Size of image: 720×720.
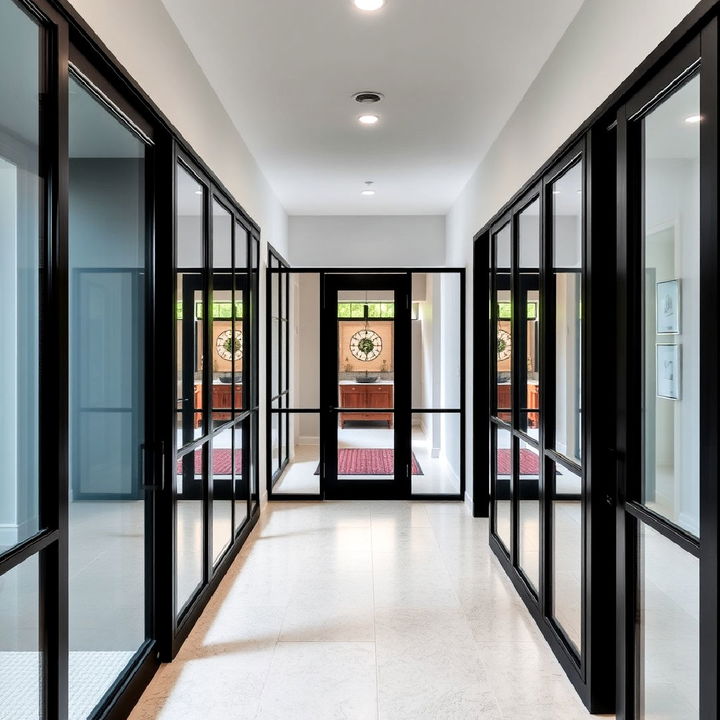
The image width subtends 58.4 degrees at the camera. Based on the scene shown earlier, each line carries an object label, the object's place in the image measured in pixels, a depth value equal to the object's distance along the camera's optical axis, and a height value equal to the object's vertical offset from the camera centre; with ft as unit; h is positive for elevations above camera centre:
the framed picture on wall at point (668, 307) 5.81 +0.47
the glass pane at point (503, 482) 12.56 -2.51
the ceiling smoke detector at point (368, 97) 11.57 +4.78
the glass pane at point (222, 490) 11.71 -2.53
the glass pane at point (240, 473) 13.56 -2.46
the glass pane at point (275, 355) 18.04 +0.11
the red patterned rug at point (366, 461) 18.47 -2.94
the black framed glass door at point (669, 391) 5.10 -0.30
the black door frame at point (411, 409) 18.15 -0.88
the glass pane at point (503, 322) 12.41 +0.73
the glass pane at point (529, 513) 10.63 -2.67
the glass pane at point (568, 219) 8.43 +1.93
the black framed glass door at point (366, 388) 18.40 -0.84
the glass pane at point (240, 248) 13.30 +2.40
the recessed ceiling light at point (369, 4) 8.37 +4.65
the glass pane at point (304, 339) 18.63 +0.58
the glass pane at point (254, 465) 15.43 -2.60
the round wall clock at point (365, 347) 18.45 +0.33
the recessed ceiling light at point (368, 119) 12.78 +4.82
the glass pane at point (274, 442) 18.17 -2.37
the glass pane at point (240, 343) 13.11 +0.35
